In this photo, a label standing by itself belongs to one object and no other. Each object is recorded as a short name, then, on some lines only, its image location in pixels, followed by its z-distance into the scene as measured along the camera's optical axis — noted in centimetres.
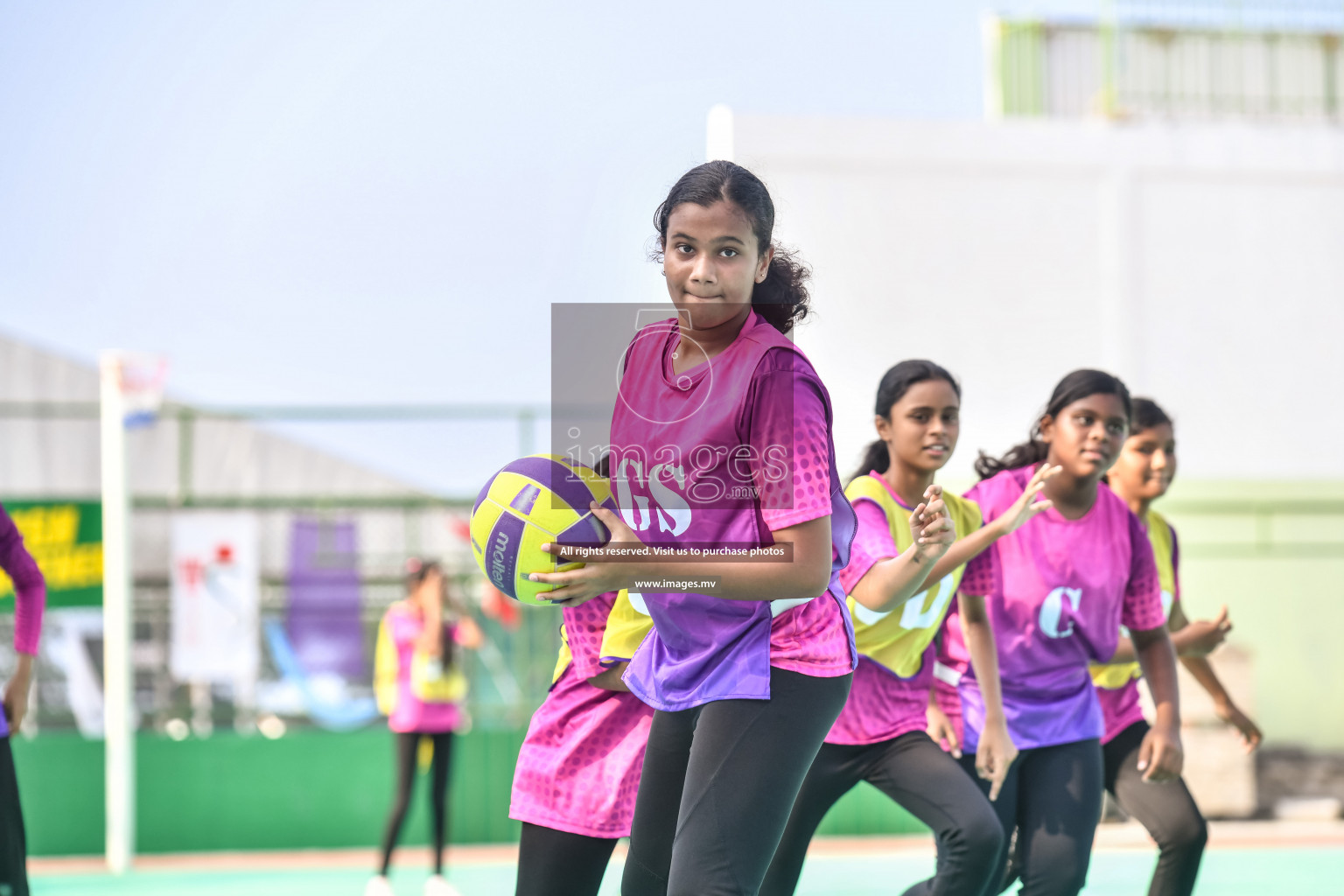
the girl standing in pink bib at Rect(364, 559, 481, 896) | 1467
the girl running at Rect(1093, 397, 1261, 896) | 805
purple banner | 1887
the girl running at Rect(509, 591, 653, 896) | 612
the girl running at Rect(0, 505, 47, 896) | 709
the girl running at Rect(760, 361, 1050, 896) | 737
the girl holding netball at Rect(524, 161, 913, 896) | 493
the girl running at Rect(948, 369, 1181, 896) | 816
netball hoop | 1733
